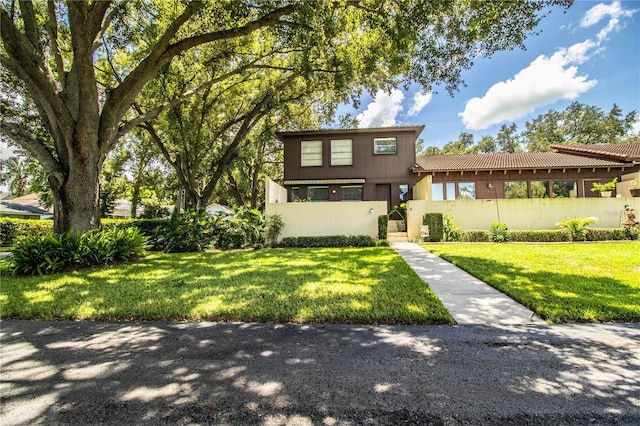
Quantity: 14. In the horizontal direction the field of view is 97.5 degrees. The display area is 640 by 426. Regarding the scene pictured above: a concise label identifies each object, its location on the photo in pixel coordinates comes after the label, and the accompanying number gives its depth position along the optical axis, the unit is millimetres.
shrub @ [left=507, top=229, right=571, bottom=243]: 11398
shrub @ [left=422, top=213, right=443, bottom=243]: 11891
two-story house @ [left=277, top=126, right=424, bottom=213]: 16016
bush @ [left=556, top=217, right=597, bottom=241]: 11180
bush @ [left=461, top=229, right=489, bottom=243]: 11797
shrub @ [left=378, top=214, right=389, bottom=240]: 11911
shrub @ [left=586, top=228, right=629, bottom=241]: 11156
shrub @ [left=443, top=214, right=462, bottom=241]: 11992
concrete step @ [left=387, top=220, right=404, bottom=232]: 14867
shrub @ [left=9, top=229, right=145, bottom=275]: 6473
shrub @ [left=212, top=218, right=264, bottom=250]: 11418
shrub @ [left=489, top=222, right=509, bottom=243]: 11617
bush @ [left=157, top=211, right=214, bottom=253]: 10852
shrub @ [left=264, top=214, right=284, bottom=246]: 12062
